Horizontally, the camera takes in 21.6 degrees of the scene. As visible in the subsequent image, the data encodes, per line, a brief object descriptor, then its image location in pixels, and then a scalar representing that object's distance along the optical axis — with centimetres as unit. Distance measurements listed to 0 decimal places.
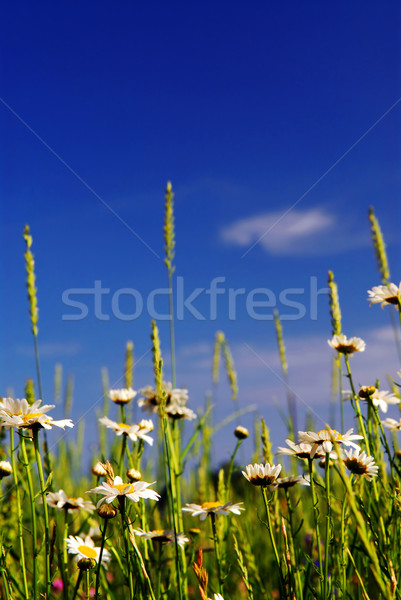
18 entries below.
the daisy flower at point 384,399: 104
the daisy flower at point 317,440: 86
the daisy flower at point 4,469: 90
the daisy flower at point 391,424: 100
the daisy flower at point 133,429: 99
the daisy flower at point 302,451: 88
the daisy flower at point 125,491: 81
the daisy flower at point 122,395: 105
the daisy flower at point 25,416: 85
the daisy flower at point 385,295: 97
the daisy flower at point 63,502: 97
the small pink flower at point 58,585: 117
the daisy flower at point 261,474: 87
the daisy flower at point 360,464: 88
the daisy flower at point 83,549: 89
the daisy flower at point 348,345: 101
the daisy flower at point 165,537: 92
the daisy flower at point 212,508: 91
